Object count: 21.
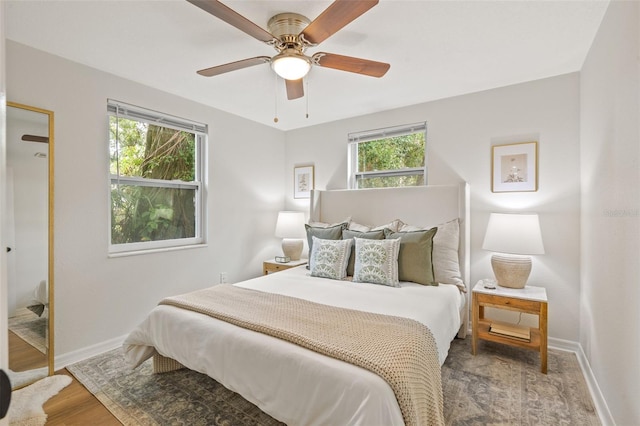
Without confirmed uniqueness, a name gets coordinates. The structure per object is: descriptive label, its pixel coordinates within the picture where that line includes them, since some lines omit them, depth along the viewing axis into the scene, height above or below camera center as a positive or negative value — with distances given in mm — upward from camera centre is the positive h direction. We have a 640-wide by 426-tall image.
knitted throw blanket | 1311 -670
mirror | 2168 -242
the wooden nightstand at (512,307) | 2307 -812
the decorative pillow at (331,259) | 2869 -498
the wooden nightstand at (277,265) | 3785 -729
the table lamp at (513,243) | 2486 -298
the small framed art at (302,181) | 4359 +408
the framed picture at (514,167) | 2799 +400
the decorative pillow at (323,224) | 3544 -195
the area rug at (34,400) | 1836 -1306
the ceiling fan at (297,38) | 1486 +992
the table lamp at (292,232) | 3982 -316
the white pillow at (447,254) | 2734 -434
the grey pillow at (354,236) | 2914 -290
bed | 1259 -739
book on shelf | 2436 -1048
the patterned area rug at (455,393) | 1833 -1288
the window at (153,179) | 2885 +319
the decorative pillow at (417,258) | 2623 -447
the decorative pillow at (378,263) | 2594 -486
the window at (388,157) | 3529 +657
